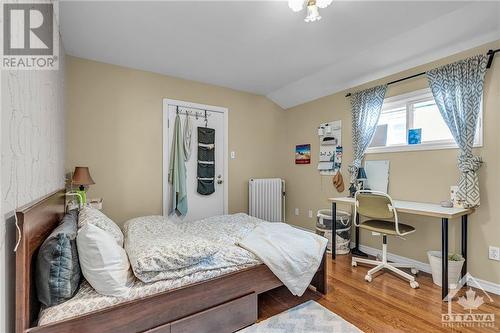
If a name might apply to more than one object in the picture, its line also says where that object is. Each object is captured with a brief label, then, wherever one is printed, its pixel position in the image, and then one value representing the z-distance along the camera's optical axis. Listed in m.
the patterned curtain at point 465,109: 2.26
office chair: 2.39
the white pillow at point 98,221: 1.66
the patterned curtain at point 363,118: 3.09
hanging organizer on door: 3.67
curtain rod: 2.18
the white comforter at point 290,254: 1.91
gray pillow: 1.19
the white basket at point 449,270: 2.28
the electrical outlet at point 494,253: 2.18
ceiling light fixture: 1.75
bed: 1.09
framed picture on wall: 4.11
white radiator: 4.10
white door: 3.44
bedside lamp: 2.54
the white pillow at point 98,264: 1.31
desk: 2.11
